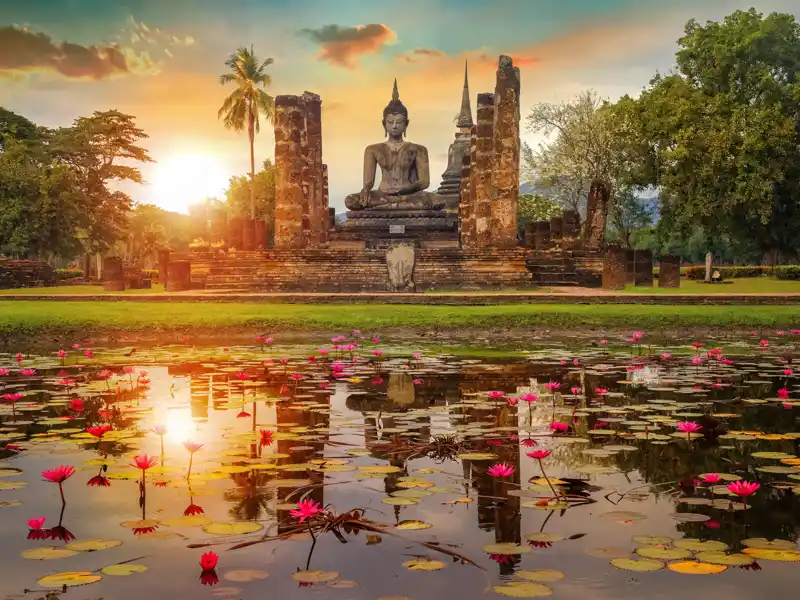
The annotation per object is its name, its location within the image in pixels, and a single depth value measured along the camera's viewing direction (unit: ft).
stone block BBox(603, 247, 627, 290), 88.43
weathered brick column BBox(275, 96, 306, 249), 104.42
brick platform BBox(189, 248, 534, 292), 88.12
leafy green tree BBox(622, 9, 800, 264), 122.01
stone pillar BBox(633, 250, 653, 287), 100.07
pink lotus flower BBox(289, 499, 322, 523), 12.41
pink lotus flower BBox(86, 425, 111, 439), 16.80
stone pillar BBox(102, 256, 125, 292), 99.60
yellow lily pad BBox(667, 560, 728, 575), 11.35
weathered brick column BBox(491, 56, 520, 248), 97.60
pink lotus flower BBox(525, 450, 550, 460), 14.25
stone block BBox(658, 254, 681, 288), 96.12
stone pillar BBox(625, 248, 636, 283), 103.35
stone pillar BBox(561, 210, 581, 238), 112.78
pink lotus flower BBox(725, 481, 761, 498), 12.74
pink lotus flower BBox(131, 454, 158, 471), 13.99
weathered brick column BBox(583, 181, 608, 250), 110.01
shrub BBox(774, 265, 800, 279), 131.82
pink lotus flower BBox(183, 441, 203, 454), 14.98
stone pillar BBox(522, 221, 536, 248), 119.55
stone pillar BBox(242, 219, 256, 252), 114.01
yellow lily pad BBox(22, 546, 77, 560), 11.96
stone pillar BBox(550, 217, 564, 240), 115.96
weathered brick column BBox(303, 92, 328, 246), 108.47
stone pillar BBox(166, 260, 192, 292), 89.92
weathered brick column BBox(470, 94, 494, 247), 102.22
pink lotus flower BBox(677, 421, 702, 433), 19.03
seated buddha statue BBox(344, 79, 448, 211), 118.62
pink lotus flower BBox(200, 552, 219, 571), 10.79
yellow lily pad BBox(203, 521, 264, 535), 13.03
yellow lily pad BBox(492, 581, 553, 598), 10.61
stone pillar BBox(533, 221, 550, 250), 117.80
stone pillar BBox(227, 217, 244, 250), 117.50
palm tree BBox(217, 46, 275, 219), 187.42
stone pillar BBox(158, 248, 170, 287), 105.70
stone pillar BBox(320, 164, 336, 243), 112.83
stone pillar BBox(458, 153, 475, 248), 106.73
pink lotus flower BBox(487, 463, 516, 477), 14.23
